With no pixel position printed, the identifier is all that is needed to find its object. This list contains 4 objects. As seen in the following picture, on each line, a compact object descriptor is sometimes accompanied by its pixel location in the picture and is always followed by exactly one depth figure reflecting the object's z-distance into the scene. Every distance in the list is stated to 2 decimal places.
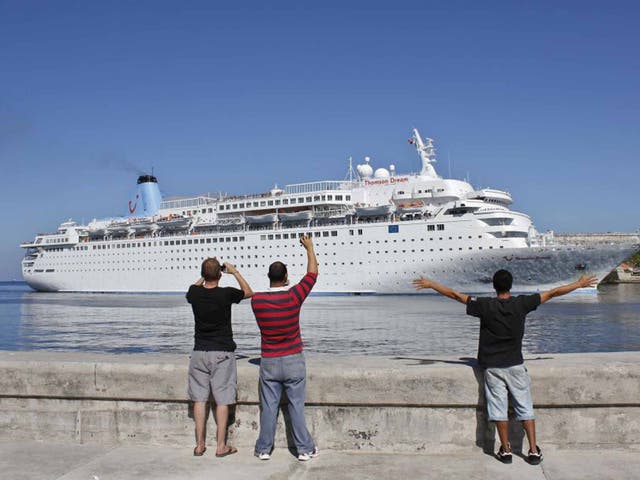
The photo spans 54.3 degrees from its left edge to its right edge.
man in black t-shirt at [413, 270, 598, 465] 3.90
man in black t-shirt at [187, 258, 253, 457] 4.16
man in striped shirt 4.06
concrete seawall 4.00
